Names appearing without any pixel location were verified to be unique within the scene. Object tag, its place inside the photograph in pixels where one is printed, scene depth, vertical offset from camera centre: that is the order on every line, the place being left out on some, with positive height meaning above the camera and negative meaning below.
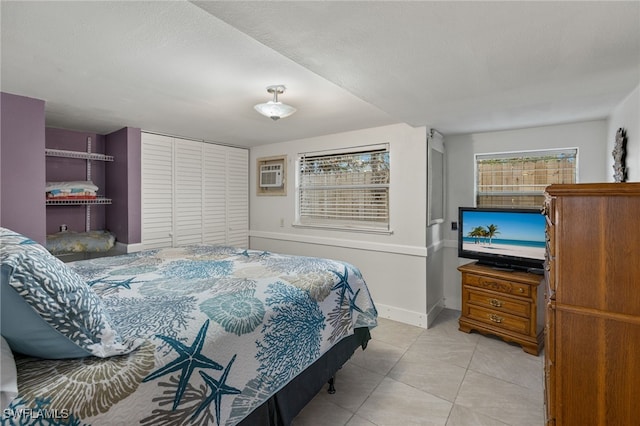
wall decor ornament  2.21 +0.40
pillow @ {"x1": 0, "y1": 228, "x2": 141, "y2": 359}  0.86 -0.31
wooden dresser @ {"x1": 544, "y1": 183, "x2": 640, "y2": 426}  1.25 -0.43
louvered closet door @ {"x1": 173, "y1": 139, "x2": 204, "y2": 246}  4.00 +0.23
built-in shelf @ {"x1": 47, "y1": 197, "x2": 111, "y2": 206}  3.13 +0.08
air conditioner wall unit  4.57 +0.52
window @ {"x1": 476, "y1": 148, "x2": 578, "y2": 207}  3.17 +0.37
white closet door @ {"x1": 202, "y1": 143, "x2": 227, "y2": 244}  4.34 +0.20
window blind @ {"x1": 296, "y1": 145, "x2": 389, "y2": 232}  3.71 +0.26
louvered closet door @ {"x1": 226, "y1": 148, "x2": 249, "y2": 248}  4.68 +0.19
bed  0.89 -0.52
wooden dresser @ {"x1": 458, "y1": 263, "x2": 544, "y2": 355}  2.78 -0.96
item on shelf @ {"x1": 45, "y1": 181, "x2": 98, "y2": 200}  3.09 +0.21
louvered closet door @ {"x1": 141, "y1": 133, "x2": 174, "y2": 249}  3.66 +0.22
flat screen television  2.91 -0.30
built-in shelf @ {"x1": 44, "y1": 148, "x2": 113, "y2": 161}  3.14 +0.61
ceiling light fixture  2.29 +0.79
